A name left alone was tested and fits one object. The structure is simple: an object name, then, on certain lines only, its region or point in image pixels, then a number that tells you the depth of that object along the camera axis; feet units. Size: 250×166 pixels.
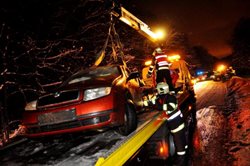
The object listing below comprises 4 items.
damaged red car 12.18
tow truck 8.80
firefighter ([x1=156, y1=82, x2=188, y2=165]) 14.53
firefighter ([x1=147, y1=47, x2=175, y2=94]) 16.76
